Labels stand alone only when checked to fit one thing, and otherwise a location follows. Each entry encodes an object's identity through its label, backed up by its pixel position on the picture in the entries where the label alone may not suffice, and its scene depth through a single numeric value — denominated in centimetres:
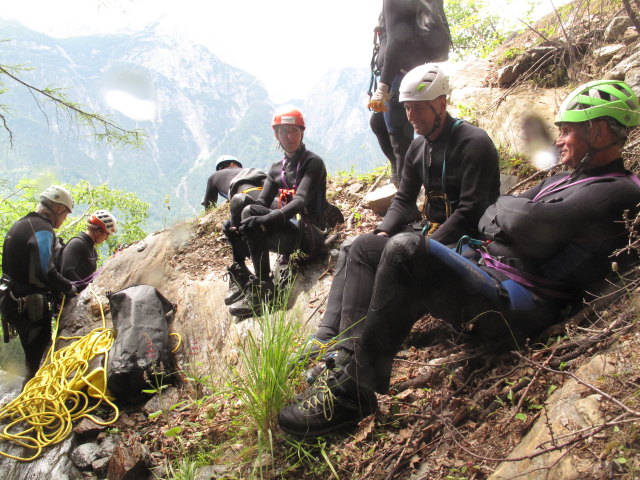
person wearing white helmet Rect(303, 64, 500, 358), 302
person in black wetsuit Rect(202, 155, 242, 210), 685
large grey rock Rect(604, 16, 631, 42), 510
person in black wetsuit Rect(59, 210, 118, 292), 644
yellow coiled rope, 388
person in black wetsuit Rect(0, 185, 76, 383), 550
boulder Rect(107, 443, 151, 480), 296
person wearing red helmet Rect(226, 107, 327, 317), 429
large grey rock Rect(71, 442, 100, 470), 351
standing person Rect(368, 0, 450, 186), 417
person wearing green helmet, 215
